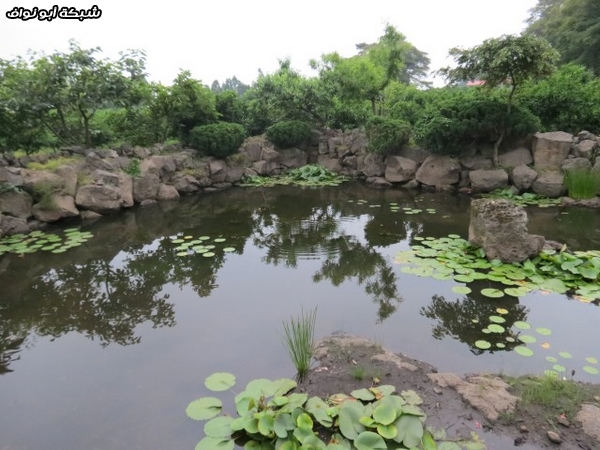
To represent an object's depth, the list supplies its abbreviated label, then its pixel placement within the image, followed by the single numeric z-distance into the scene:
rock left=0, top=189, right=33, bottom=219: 6.53
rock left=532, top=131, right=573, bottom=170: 8.26
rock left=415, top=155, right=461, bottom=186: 9.57
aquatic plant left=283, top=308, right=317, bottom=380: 2.79
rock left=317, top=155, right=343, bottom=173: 12.48
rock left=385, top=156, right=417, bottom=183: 10.37
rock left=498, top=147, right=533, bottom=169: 8.86
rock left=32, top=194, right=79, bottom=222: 6.88
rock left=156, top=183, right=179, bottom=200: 9.38
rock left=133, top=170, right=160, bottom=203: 8.84
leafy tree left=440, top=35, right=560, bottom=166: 7.84
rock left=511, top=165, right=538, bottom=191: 8.37
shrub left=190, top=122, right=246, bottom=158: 10.69
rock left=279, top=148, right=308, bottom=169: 12.75
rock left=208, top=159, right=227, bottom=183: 10.94
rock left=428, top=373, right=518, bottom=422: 2.34
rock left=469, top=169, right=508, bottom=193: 8.73
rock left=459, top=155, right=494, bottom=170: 9.27
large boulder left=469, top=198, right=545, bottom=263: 4.53
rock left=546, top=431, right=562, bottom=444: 2.11
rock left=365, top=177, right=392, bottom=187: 10.59
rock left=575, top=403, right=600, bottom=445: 2.12
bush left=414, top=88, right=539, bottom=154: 8.74
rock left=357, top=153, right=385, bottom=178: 11.19
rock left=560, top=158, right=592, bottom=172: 7.77
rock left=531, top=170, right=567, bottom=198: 8.04
